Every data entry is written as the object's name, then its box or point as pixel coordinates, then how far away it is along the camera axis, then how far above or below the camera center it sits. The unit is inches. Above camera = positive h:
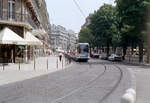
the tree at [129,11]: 1229.6 +208.8
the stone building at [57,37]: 7109.3 +383.9
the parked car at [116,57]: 1778.4 -73.0
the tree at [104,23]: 1995.6 +224.2
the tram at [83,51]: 1470.2 -18.7
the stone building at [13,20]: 1038.4 +131.4
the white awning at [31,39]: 1027.6 +44.9
